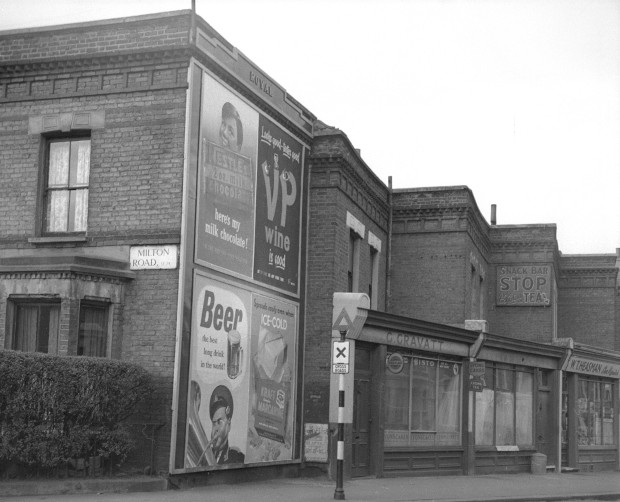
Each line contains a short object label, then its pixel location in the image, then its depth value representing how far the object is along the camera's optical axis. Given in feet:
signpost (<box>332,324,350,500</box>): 52.70
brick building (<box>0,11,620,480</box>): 54.65
